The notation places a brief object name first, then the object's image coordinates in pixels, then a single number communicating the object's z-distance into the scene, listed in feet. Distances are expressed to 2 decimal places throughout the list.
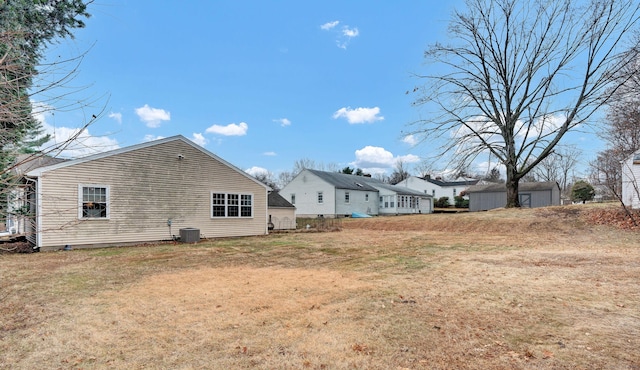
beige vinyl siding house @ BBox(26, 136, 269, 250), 39.88
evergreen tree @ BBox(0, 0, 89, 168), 8.82
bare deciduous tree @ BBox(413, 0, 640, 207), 67.72
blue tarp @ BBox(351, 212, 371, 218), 112.88
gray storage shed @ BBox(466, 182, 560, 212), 121.08
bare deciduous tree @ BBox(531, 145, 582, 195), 179.83
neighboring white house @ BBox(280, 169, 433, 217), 111.55
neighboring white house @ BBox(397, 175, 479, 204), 185.68
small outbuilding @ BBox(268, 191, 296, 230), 66.95
